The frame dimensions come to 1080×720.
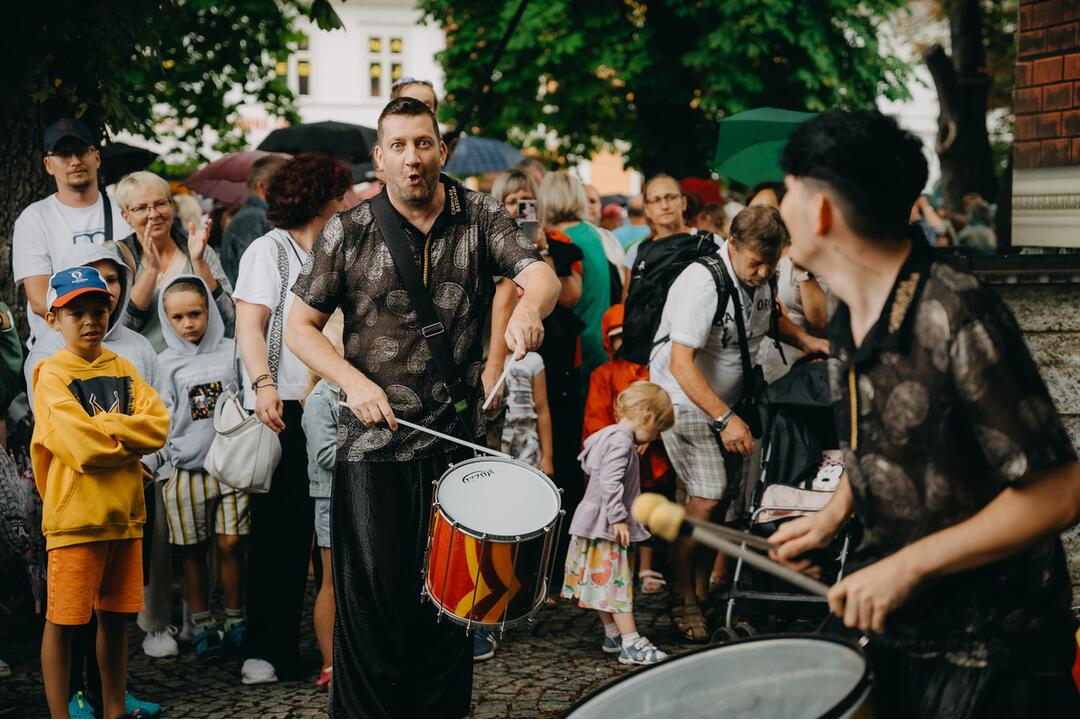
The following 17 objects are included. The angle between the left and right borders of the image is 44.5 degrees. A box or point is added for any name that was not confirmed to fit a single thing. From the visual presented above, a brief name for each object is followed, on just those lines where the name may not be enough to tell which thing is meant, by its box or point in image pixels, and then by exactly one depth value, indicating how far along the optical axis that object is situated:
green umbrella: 8.76
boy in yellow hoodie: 4.99
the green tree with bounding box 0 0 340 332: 7.68
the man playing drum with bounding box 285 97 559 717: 4.65
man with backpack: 6.51
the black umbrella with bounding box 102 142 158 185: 9.41
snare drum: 4.29
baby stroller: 6.27
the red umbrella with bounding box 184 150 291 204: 12.54
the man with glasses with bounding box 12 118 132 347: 6.71
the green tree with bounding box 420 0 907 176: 17.48
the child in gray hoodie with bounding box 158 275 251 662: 6.42
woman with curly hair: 5.87
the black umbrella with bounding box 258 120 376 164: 11.27
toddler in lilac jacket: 6.43
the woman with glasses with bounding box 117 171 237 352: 6.72
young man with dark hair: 2.40
